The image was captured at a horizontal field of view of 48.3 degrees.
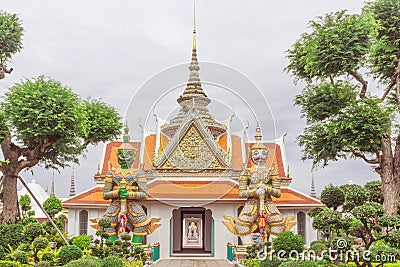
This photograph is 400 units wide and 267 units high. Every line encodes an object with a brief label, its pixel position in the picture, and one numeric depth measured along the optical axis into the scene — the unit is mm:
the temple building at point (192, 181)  14633
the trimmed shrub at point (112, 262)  9087
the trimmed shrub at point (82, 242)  12281
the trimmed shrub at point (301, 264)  7502
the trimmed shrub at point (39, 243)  9259
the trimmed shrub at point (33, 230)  9789
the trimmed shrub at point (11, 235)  10680
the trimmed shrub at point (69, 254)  9547
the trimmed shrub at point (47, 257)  9477
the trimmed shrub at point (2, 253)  10008
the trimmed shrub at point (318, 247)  8784
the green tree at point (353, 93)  9984
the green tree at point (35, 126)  11189
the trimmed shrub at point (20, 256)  9055
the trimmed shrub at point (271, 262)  9203
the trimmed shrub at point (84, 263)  7784
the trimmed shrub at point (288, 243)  10297
